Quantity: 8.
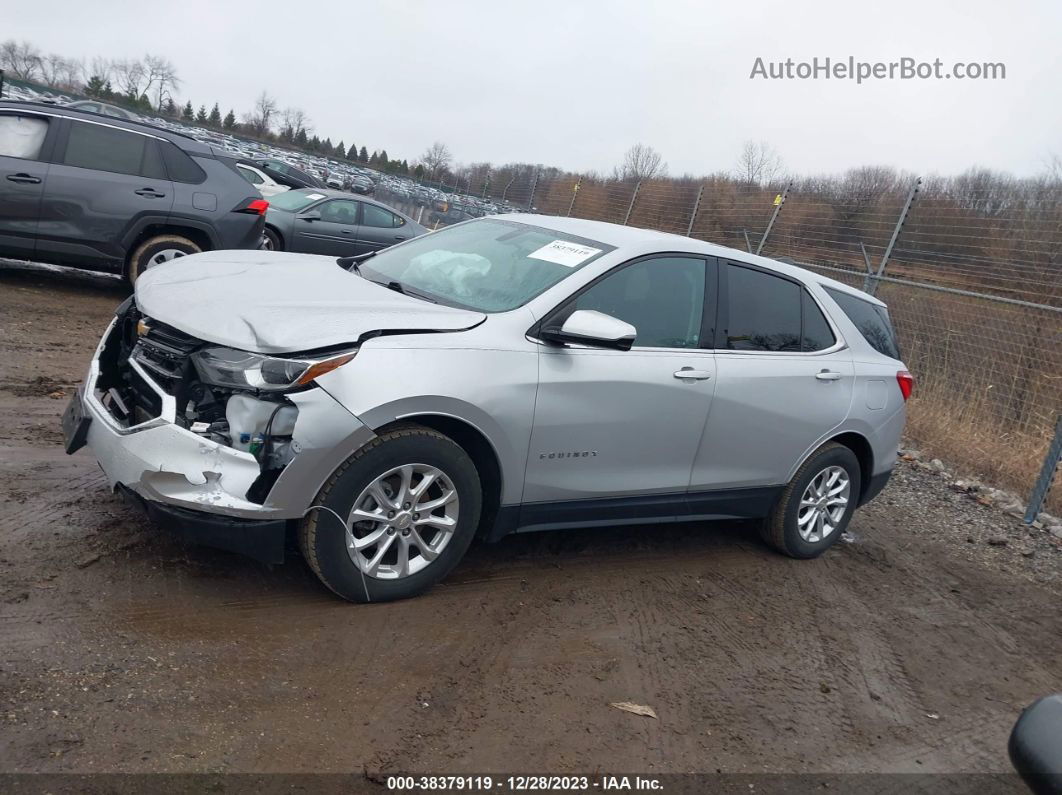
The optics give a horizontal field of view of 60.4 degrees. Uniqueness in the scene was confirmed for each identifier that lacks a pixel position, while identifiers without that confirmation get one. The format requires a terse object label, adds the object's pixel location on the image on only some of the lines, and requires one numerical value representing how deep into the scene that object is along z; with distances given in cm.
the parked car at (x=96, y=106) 1978
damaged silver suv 364
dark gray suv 878
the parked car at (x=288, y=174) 1847
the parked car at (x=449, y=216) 2329
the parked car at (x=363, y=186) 2831
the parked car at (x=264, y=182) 1736
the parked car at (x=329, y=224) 1360
